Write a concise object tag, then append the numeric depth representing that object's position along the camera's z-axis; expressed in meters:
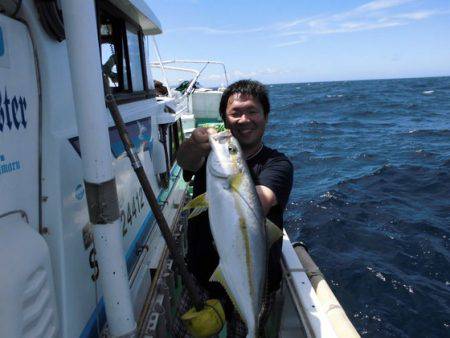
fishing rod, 2.00
